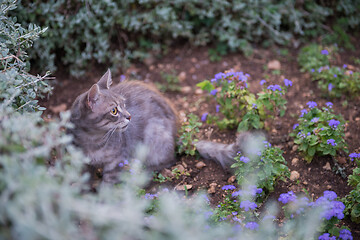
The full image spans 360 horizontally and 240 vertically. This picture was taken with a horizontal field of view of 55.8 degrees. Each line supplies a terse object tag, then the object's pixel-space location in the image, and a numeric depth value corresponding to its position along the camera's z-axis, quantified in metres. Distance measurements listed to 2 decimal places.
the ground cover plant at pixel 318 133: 3.19
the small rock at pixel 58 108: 4.38
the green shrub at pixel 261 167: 2.94
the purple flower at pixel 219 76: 3.67
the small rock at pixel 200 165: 3.59
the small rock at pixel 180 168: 3.57
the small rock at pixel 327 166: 3.36
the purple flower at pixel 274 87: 3.49
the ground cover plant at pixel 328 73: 4.14
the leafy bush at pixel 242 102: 3.57
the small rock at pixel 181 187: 3.34
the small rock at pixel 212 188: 3.28
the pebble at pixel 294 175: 3.31
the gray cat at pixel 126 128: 2.98
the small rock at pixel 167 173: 3.54
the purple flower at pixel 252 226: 2.36
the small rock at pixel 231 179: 3.36
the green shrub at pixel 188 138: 3.59
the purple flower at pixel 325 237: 2.34
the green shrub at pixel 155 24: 4.41
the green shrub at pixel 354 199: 2.71
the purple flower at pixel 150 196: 2.83
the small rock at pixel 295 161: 3.47
